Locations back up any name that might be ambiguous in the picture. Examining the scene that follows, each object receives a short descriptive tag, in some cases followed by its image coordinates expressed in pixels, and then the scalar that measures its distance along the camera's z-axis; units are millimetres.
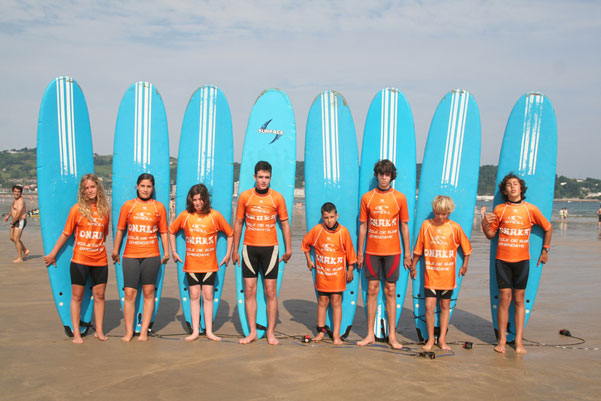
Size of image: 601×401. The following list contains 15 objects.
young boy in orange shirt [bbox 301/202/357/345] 4078
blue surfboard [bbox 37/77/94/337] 4352
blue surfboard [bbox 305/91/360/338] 4555
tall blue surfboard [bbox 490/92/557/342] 4402
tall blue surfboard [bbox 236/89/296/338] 4621
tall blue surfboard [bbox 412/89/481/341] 4484
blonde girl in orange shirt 3982
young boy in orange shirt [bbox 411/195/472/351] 3906
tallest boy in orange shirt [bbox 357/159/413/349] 4020
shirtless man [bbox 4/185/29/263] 8297
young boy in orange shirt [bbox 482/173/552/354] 3971
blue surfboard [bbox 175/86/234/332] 4633
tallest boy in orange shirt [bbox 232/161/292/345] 4086
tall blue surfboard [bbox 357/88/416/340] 4520
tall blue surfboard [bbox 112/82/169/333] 4527
